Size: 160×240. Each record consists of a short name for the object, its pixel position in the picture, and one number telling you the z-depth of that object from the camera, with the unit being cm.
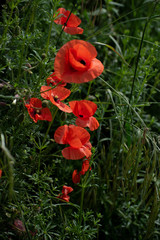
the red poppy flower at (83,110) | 123
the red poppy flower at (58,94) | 122
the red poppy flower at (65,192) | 128
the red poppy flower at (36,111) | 120
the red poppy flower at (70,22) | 127
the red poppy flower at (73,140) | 121
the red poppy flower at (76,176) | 129
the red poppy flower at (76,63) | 116
